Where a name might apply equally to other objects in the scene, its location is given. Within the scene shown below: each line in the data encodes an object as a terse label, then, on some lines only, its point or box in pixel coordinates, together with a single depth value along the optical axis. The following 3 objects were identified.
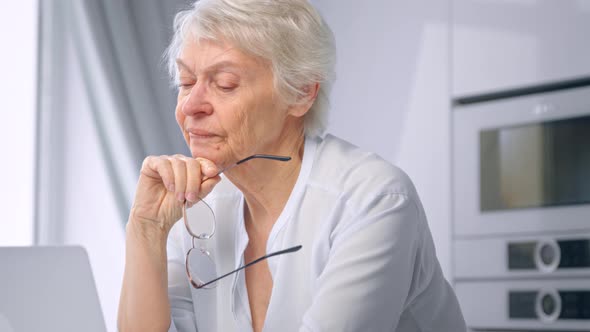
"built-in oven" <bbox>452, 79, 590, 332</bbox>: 2.35
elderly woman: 1.33
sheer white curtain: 2.71
